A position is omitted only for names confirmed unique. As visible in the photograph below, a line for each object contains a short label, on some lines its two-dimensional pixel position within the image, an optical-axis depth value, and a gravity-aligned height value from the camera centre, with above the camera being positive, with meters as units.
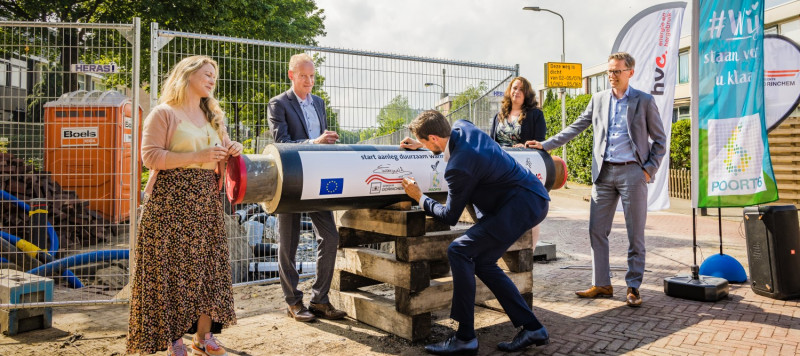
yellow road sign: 15.77 +3.16
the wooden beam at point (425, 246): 3.67 -0.43
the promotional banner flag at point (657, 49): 7.11 +1.76
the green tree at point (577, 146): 21.08 +1.46
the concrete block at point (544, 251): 6.79 -0.86
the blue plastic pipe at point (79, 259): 5.02 -0.74
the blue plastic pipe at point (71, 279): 5.28 -0.93
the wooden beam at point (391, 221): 3.71 -0.27
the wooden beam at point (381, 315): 3.70 -0.95
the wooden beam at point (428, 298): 3.66 -0.78
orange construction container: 4.68 +0.35
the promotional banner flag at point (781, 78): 9.37 +1.82
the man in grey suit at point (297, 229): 4.21 -0.35
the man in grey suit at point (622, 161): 4.75 +0.19
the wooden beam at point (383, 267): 3.65 -0.60
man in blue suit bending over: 3.41 -0.18
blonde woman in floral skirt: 3.04 -0.26
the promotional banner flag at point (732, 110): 5.18 +0.69
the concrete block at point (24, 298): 3.95 -0.84
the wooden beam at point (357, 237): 4.38 -0.44
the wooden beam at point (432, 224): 4.52 -0.34
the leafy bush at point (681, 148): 16.42 +1.06
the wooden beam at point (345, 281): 4.44 -0.79
